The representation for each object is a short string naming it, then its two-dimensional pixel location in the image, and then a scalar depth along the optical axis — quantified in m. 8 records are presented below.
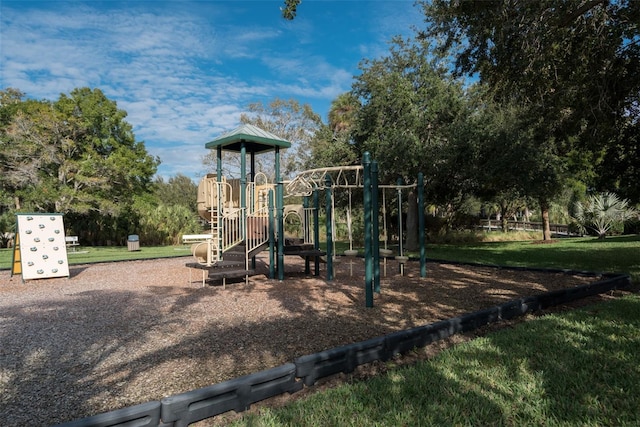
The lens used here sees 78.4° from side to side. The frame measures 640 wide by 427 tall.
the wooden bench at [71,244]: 18.12
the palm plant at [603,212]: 22.62
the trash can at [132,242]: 19.53
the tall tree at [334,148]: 16.94
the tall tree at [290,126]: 31.44
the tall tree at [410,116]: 14.30
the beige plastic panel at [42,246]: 9.41
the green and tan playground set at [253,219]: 8.64
